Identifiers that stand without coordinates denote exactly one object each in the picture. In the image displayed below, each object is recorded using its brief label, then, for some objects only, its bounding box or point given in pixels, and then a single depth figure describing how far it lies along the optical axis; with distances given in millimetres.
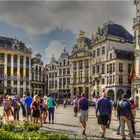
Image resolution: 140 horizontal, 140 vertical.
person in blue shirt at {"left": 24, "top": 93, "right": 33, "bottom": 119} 11109
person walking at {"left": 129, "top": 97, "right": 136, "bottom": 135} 8801
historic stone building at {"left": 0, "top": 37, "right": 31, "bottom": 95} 41803
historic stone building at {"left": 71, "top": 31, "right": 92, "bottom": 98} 37948
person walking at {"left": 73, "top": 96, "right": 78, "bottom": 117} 15431
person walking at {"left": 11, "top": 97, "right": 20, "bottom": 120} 11667
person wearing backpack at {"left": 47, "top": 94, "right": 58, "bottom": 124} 10937
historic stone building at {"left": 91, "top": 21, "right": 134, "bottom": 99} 32653
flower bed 5910
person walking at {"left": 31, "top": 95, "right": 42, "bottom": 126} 9854
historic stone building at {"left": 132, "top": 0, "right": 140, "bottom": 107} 28476
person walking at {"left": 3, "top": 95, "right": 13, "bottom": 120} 11338
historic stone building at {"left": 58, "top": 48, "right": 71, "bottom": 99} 42599
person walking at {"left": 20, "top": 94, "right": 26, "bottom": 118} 11860
